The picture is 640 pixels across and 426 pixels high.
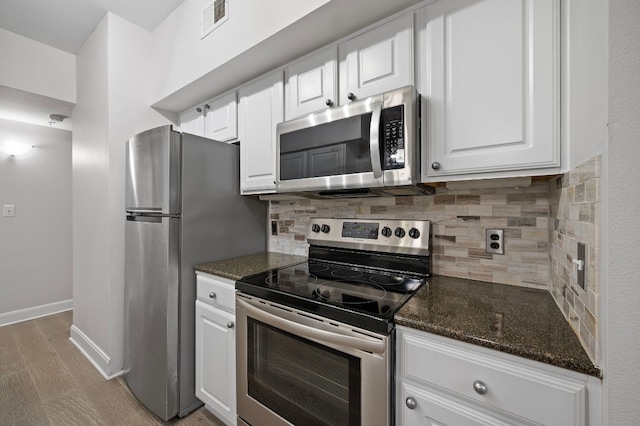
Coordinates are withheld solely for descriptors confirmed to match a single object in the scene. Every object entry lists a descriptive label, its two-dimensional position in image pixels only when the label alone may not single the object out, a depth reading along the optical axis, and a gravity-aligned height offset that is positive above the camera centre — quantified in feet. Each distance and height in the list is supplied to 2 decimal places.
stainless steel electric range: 3.04 -1.50
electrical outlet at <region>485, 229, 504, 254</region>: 4.06 -0.46
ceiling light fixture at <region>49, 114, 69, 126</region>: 9.34 +3.33
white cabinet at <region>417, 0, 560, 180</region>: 3.03 +1.55
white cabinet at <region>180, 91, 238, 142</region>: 6.42 +2.40
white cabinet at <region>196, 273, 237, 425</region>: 4.76 -2.48
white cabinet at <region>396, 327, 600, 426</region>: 2.18 -1.61
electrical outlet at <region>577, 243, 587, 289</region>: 2.31 -0.45
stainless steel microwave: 3.72 +0.97
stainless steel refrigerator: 5.19 -0.68
